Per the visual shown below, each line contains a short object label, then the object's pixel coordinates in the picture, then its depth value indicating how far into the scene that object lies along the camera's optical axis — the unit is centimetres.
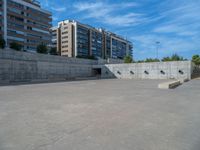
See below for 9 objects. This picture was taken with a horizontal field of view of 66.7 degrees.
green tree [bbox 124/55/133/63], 5176
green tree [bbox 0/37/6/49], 3338
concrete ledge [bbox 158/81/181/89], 1249
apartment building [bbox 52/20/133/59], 7544
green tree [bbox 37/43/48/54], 4034
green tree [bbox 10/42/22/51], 3709
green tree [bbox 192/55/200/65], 4189
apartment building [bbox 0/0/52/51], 4394
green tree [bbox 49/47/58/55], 4456
